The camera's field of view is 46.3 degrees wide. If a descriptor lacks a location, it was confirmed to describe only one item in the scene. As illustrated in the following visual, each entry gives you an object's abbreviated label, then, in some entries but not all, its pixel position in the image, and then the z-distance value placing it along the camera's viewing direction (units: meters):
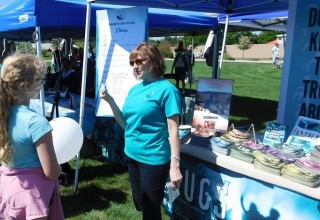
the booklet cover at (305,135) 2.65
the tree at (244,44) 40.28
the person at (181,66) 12.13
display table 2.23
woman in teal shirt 2.17
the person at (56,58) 11.23
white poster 3.44
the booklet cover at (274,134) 2.83
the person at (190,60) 12.09
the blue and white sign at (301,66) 3.10
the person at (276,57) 23.01
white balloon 2.51
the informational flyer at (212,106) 3.20
